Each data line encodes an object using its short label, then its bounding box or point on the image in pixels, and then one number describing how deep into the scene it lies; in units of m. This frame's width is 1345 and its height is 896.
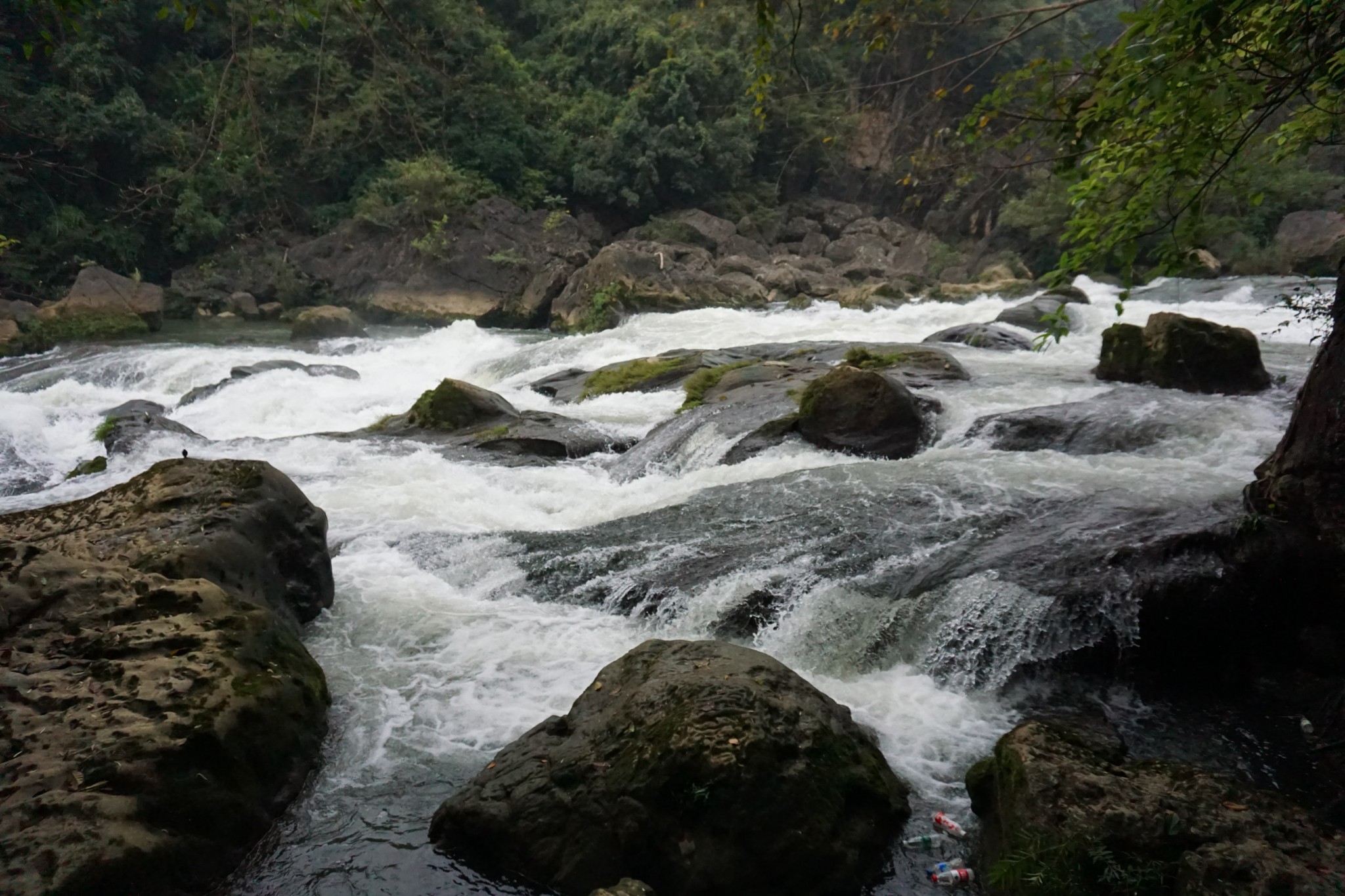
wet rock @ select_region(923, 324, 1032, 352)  13.35
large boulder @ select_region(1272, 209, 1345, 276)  18.88
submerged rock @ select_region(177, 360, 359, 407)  13.48
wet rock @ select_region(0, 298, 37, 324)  17.45
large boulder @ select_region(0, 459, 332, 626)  4.71
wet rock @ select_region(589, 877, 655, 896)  2.78
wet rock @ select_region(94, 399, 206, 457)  9.66
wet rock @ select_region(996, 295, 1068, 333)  14.63
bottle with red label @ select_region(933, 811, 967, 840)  3.39
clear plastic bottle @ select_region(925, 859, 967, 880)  3.20
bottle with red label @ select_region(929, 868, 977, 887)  3.17
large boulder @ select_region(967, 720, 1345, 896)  2.61
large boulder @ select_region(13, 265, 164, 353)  17.58
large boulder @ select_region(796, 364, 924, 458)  8.22
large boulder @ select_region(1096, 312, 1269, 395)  8.80
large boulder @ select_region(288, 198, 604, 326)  23.53
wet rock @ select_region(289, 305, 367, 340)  19.66
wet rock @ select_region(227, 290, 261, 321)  23.41
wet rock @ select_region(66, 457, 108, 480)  9.09
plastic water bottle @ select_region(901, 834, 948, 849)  3.34
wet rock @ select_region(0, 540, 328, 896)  2.86
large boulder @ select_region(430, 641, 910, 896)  3.06
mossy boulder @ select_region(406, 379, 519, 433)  10.62
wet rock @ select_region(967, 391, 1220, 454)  7.67
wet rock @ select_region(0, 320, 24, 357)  16.44
